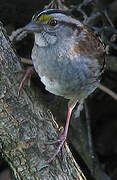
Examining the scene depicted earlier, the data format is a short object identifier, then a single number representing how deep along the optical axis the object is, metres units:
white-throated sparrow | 2.33
